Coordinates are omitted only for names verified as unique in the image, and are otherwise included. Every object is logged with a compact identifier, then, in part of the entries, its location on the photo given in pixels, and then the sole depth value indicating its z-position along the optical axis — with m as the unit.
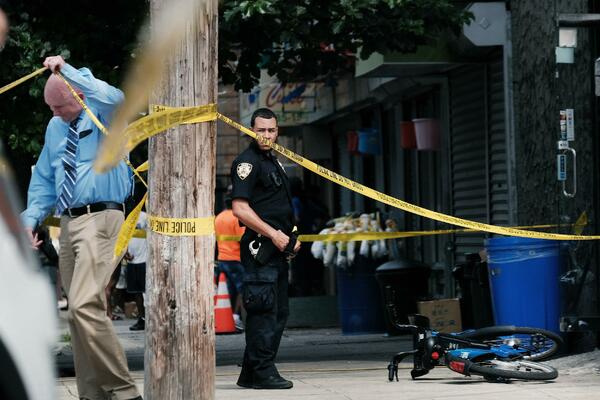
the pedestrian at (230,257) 33.90
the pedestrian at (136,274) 35.18
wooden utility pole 12.63
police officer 17.46
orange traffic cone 33.04
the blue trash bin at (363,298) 29.96
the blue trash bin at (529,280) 20.01
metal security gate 29.70
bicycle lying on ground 17.46
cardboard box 25.57
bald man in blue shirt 13.89
